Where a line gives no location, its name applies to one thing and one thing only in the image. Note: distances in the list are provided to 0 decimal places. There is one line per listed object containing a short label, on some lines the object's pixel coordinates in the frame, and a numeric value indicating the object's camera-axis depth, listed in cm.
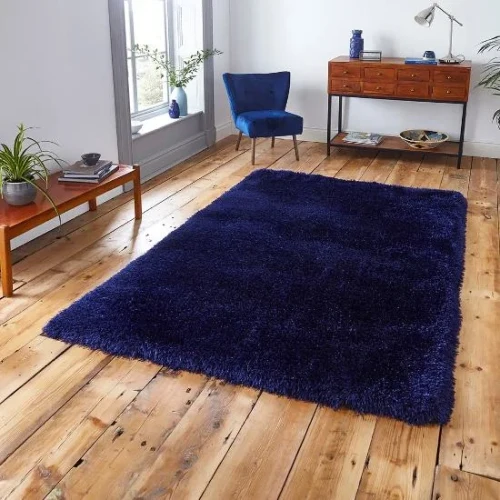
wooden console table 465
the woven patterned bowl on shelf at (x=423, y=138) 491
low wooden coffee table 283
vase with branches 505
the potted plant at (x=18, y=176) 303
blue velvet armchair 493
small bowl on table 356
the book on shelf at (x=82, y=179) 345
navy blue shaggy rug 226
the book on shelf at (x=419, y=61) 473
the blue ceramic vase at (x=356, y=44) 496
